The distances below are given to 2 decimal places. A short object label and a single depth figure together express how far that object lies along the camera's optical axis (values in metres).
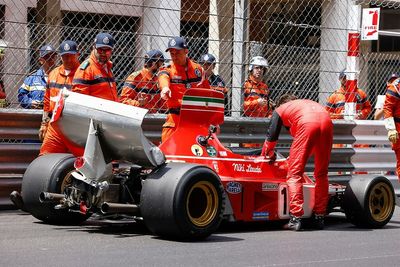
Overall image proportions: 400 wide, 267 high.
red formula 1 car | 10.86
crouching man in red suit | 12.47
